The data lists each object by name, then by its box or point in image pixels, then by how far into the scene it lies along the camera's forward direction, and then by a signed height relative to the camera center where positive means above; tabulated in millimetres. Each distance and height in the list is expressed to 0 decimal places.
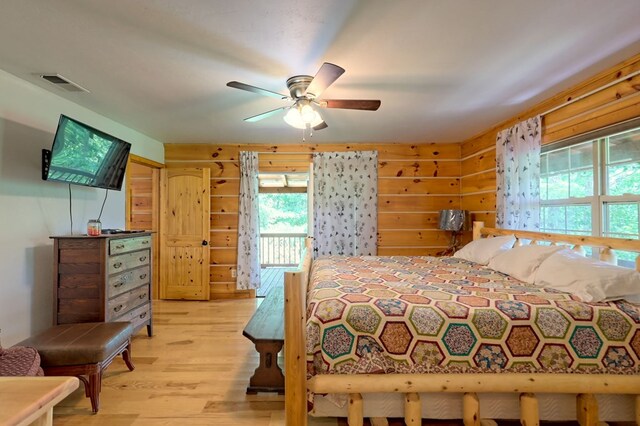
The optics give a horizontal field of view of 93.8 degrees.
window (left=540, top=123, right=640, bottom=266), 2248 +240
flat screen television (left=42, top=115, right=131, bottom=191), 2412 +549
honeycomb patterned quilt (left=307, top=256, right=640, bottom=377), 1596 -655
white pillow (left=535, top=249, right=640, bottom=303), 1721 -391
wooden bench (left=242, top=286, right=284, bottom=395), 2150 -1028
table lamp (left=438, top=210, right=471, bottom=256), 4133 -84
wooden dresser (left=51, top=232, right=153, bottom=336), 2467 -509
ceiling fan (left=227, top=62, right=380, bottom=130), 2264 +883
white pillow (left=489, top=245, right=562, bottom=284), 2277 -364
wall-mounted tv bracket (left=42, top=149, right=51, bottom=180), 2461 +475
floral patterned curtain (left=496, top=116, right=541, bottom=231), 2969 +416
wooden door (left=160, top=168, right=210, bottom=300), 4512 -252
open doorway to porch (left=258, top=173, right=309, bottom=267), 7637 -289
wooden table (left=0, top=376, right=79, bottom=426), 749 -485
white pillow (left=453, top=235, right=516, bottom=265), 2918 -325
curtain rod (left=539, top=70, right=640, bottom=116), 2130 +1002
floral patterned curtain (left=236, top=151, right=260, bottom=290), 4578 -78
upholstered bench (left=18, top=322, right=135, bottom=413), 1966 -911
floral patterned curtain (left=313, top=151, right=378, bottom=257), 4602 +269
